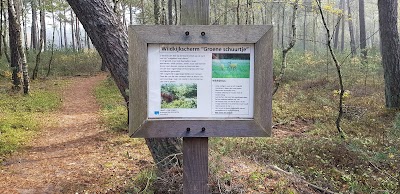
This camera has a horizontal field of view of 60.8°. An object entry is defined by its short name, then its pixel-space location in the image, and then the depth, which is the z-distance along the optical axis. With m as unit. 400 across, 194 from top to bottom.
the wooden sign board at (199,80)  2.27
